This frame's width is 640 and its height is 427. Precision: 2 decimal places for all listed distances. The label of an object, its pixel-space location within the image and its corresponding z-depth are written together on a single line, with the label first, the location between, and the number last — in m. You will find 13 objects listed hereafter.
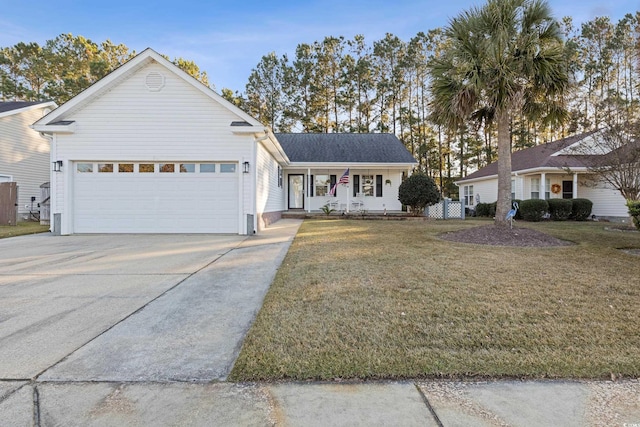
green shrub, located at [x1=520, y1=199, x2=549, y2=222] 14.81
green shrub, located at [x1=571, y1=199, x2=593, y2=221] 15.23
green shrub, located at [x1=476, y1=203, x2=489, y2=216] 18.91
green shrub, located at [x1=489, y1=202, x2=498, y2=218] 18.14
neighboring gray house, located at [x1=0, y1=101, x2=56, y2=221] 15.05
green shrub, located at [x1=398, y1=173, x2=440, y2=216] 14.96
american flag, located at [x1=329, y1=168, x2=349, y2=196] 15.16
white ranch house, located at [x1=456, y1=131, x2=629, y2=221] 14.81
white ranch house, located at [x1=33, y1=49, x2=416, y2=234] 9.92
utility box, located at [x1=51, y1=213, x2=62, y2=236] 9.91
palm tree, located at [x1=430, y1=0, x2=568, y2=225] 8.34
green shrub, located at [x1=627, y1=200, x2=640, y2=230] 7.39
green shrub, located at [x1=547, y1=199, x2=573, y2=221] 15.02
